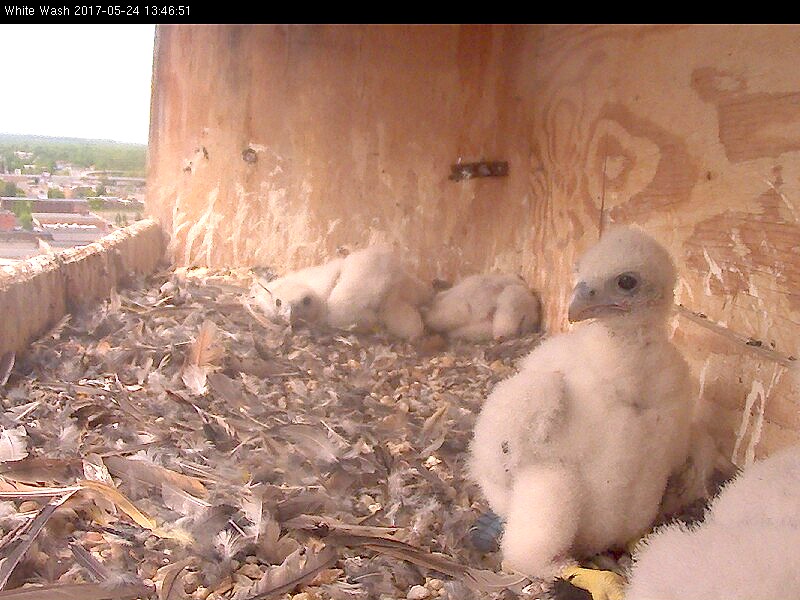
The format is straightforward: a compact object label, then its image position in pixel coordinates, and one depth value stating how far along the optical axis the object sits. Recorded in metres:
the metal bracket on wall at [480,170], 2.00
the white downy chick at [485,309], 1.79
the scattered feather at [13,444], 0.96
